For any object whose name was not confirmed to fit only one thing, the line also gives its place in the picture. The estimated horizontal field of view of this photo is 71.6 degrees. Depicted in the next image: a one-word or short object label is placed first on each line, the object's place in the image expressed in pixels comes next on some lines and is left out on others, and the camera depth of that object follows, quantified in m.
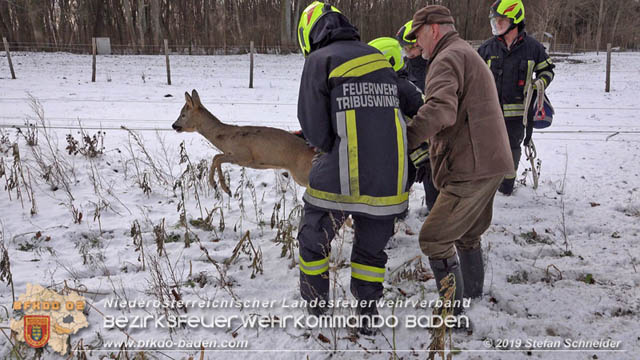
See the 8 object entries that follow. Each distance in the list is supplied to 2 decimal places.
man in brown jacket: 3.10
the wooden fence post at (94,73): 18.97
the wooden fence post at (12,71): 18.96
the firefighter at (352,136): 3.10
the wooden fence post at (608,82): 17.39
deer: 4.86
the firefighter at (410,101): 3.99
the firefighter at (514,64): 5.95
